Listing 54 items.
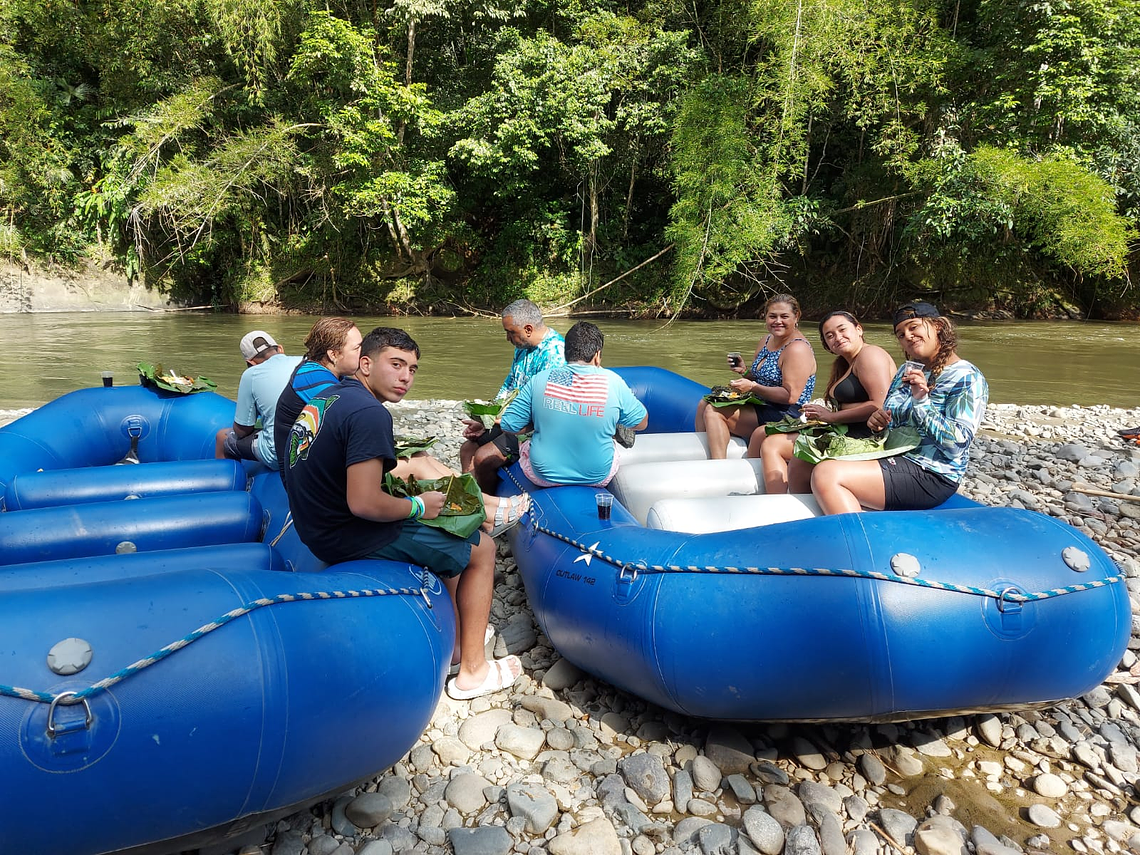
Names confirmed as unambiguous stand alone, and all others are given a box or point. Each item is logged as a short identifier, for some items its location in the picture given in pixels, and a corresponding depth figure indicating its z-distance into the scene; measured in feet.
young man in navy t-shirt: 7.32
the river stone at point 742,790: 7.40
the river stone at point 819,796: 7.27
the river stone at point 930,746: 8.11
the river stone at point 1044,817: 6.98
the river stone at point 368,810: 7.01
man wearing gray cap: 12.64
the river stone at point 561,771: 7.67
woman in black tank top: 11.96
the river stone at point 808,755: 7.94
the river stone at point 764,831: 6.71
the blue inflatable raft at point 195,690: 5.30
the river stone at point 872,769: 7.69
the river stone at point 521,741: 8.13
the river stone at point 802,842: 6.62
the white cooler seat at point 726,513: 9.77
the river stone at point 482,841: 6.64
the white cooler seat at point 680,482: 11.35
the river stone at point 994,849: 6.50
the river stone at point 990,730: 8.24
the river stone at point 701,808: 7.25
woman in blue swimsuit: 13.78
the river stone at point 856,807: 7.16
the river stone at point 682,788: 7.40
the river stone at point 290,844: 6.64
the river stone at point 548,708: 8.77
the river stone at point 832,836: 6.70
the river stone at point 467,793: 7.28
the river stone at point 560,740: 8.24
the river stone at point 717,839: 6.69
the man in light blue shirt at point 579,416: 10.85
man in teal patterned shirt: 13.35
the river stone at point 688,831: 6.83
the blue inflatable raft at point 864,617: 7.20
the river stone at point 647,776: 7.49
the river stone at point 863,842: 6.70
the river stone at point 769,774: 7.65
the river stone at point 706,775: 7.59
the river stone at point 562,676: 9.47
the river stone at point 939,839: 6.60
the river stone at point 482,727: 8.31
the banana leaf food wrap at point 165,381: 15.96
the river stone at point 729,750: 7.86
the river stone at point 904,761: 7.80
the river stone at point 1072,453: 18.96
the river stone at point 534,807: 6.97
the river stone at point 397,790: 7.35
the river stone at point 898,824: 6.86
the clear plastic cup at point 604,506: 9.73
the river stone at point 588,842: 6.68
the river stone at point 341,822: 6.90
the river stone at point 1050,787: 7.42
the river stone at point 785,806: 7.06
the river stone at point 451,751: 7.99
